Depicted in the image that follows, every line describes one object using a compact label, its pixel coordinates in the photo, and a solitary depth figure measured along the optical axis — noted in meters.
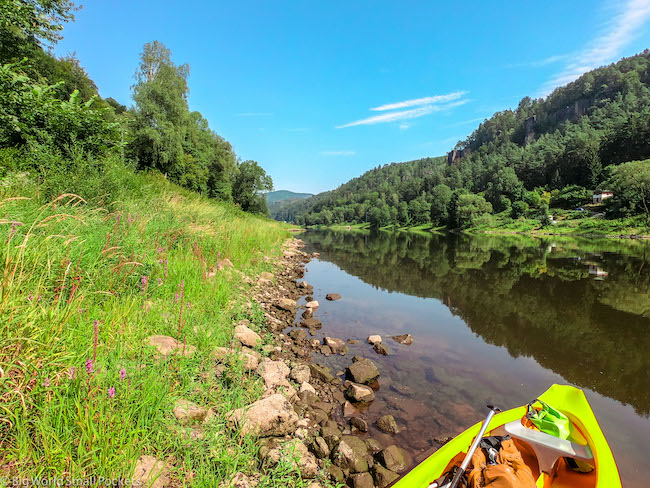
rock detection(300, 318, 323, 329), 8.38
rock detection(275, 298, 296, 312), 8.78
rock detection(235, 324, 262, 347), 5.24
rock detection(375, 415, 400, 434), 4.39
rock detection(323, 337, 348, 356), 6.98
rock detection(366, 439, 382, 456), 3.89
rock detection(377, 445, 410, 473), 3.61
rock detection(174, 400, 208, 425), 2.93
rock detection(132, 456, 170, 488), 2.23
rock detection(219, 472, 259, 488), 2.55
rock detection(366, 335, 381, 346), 7.69
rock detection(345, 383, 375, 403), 4.97
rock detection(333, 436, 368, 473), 3.42
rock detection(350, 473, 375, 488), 3.21
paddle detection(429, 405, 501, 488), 2.65
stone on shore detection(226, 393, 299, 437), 3.20
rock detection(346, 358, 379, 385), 5.58
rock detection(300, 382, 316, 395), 4.65
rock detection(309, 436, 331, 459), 3.45
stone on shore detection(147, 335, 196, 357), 3.64
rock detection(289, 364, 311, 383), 4.90
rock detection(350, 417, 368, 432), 4.30
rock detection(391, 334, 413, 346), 8.01
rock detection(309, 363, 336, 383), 5.41
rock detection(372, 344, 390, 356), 7.17
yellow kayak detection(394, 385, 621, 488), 2.96
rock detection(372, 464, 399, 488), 3.34
